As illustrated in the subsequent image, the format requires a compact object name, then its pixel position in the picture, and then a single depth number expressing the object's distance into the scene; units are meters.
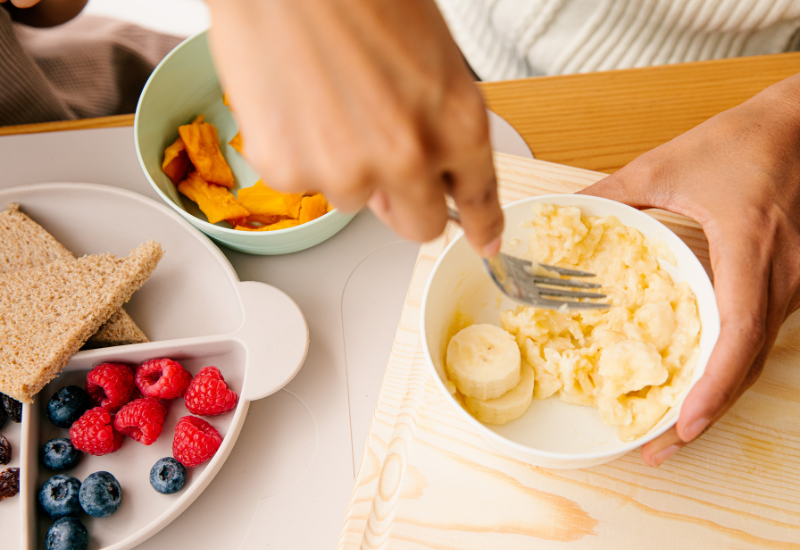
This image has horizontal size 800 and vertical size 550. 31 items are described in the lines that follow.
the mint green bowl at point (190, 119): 0.60
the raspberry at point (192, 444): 0.57
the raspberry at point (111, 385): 0.59
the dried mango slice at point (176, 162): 0.63
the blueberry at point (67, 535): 0.56
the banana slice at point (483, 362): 0.54
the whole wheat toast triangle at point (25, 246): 0.62
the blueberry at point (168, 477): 0.57
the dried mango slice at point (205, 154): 0.63
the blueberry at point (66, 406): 0.59
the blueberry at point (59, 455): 0.58
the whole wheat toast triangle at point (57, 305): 0.59
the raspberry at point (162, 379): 0.59
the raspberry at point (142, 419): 0.58
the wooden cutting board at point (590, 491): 0.54
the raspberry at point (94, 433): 0.58
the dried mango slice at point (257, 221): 0.63
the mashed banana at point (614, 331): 0.53
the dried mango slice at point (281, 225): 0.62
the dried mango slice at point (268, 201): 0.62
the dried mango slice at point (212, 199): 0.62
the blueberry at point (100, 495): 0.57
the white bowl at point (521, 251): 0.53
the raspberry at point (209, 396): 0.58
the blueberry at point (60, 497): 0.57
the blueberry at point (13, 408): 0.59
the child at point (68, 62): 0.67
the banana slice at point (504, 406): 0.54
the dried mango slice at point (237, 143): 0.64
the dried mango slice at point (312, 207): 0.62
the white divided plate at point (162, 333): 0.57
